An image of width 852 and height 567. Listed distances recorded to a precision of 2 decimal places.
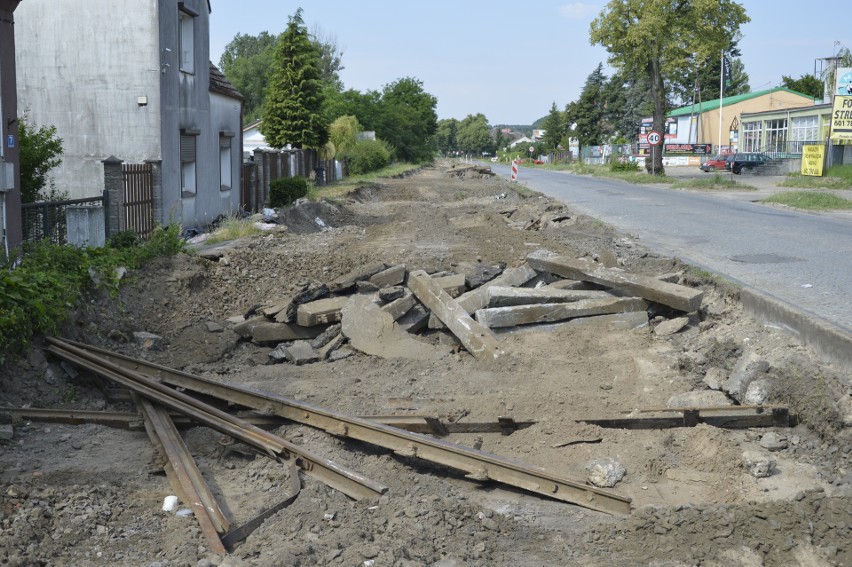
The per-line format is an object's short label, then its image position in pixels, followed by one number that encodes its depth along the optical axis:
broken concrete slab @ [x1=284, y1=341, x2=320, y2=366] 9.84
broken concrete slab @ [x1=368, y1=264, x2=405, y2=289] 11.23
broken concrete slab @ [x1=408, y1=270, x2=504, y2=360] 9.34
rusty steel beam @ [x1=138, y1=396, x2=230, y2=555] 5.38
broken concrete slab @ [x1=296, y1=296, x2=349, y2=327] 10.48
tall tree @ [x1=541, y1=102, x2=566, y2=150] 132.50
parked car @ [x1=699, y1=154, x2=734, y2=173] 58.76
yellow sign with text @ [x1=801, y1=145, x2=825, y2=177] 43.06
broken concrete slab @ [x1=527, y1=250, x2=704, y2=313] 9.90
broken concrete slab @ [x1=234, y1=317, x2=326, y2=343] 10.66
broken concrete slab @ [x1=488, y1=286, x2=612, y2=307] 10.31
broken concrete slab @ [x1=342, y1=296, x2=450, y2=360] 9.77
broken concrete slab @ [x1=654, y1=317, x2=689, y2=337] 9.90
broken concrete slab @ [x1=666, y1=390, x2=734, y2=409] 7.46
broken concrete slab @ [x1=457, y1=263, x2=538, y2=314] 10.41
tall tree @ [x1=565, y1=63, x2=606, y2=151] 110.31
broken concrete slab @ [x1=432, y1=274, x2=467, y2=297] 11.22
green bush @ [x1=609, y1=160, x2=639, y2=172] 59.84
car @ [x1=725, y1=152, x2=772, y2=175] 54.41
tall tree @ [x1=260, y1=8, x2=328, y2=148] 42.38
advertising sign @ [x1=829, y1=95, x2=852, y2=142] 38.38
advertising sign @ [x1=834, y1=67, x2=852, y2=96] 39.06
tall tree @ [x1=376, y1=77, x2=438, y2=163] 80.25
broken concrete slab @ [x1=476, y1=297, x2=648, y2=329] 9.98
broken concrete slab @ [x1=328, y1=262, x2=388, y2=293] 11.23
